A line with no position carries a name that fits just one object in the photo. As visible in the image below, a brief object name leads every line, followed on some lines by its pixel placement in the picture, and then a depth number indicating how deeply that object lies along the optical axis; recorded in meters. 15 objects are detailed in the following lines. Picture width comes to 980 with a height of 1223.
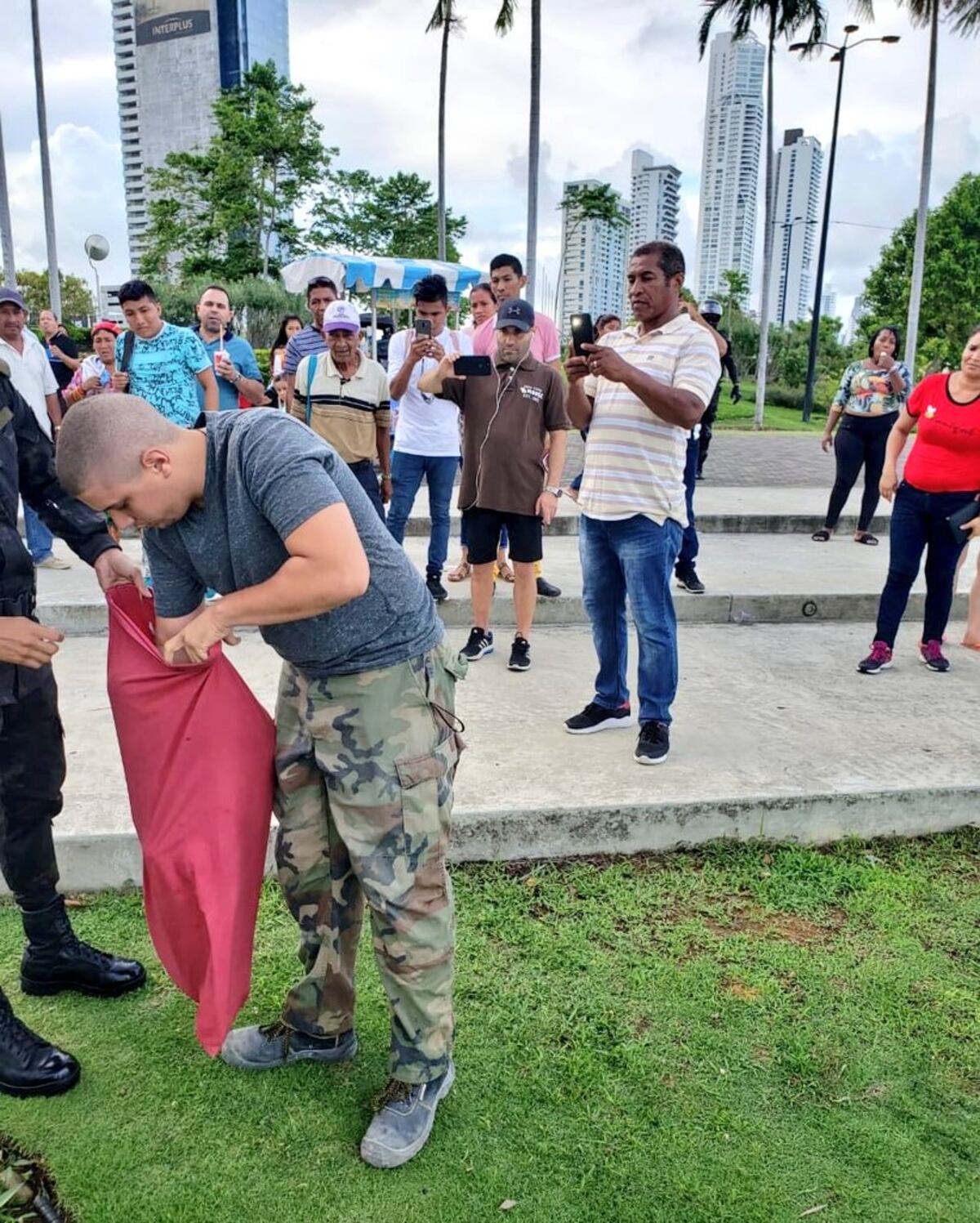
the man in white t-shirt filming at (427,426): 5.26
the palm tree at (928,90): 18.75
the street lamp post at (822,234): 20.66
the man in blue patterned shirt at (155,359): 4.93
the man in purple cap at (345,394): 5.15
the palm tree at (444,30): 20.98
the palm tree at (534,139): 16.59
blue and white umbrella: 13.74
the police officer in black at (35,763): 2.15
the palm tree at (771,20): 20.11
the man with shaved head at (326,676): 1.62
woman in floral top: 7.30
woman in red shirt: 4.59
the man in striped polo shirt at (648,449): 3.42
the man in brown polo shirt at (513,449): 4.53
